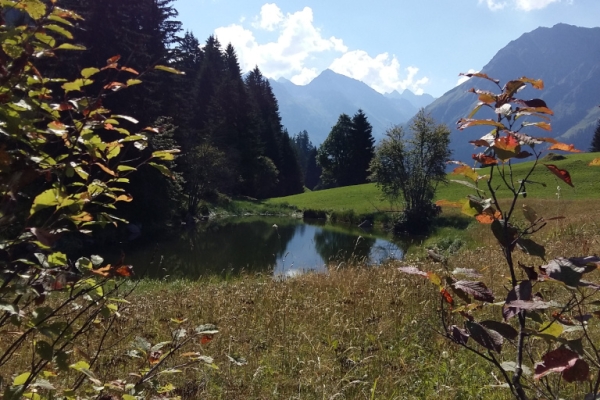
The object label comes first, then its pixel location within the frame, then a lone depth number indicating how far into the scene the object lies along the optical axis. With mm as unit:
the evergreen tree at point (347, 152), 54625
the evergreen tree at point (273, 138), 53969
